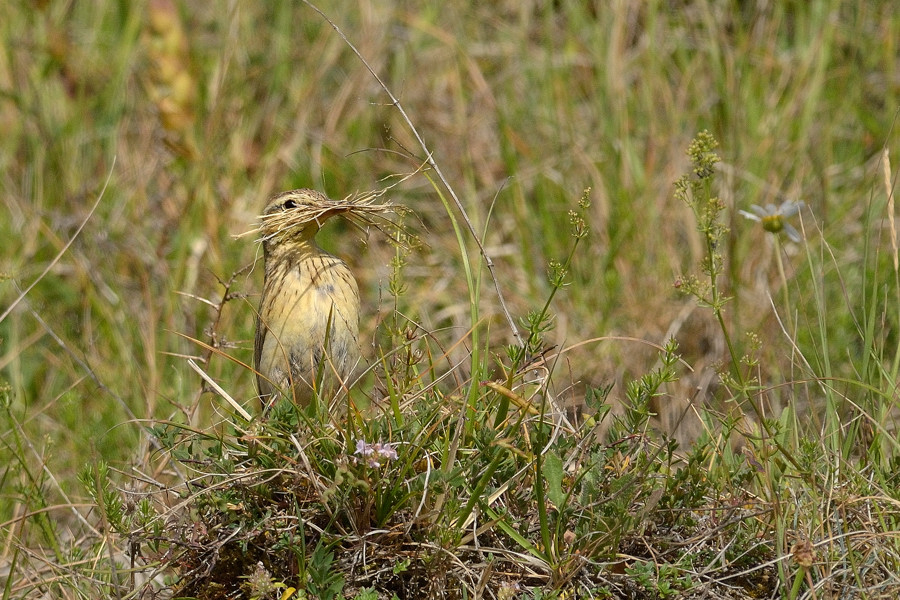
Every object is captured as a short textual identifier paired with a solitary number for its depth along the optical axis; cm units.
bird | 767
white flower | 650
